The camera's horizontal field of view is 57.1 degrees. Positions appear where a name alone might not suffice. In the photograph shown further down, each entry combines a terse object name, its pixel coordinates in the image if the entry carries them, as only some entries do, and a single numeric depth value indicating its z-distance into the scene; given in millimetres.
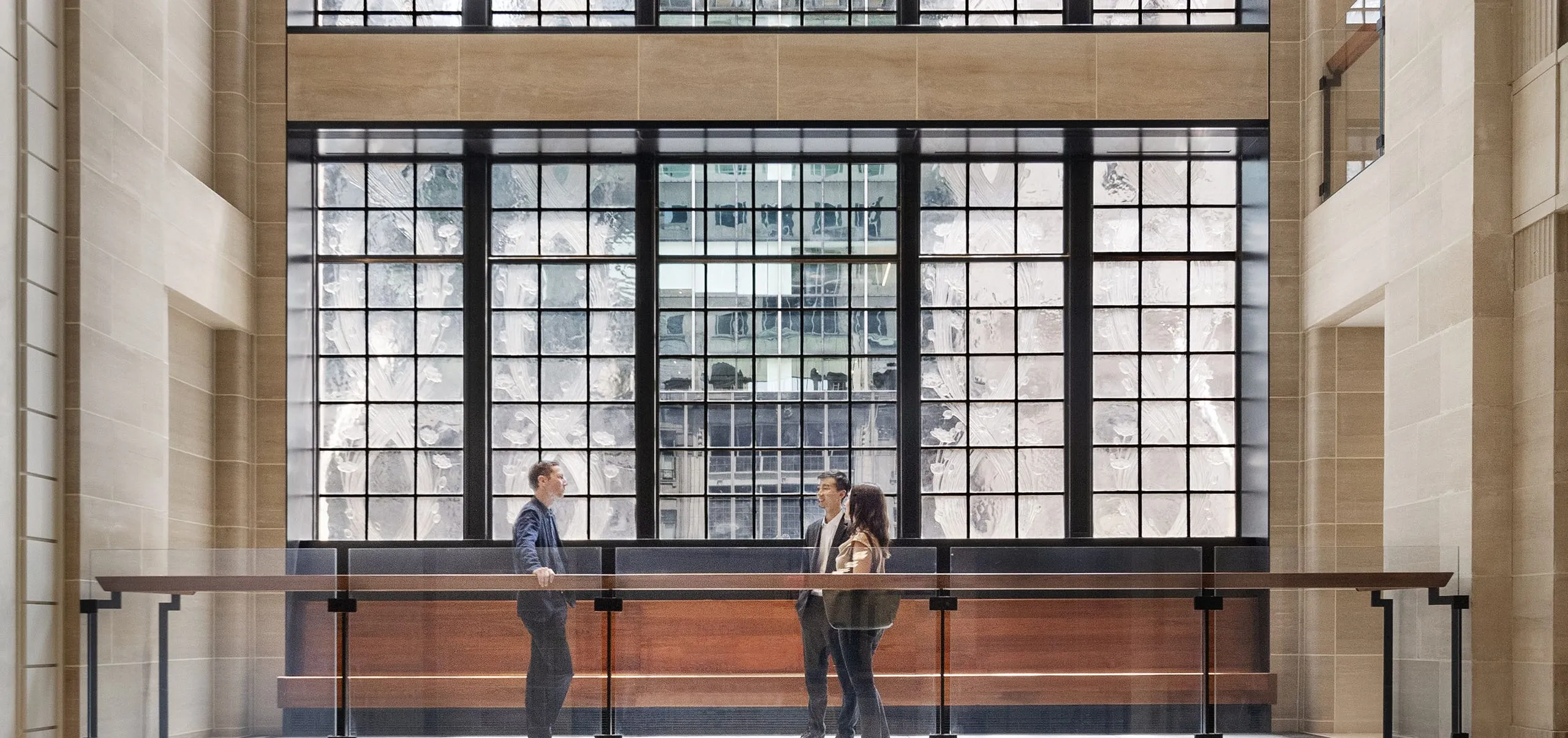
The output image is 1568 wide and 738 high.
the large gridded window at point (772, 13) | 11984
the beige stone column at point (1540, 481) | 7859
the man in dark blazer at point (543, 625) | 8352
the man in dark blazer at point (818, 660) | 8406
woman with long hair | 8383
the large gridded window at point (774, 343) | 11992
